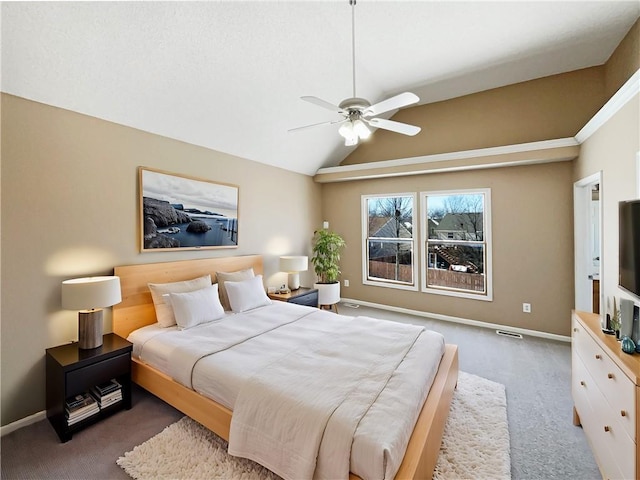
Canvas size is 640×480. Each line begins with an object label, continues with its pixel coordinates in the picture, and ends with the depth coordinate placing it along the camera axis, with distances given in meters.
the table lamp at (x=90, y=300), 2.25
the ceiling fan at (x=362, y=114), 2.01
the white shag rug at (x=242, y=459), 1.75
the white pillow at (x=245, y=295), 3.33
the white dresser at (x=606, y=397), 1.33
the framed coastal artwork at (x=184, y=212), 3.12
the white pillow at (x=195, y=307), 2.79
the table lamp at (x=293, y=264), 4.46
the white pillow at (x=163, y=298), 2.88
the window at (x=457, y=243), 4.41
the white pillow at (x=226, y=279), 3.56
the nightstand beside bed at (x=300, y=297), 4.16
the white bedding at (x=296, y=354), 1.38
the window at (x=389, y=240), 5.14
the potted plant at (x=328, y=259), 4.98
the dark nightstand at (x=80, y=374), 2.09
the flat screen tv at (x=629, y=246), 1.81
